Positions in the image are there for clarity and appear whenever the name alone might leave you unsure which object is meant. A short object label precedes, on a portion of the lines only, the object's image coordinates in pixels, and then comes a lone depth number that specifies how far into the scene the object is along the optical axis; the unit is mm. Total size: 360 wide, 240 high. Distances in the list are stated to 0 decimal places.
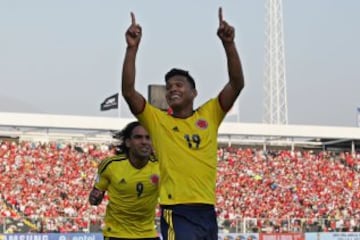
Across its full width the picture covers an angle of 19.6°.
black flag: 60979
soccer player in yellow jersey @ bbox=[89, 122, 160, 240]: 12327
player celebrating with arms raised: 8529
